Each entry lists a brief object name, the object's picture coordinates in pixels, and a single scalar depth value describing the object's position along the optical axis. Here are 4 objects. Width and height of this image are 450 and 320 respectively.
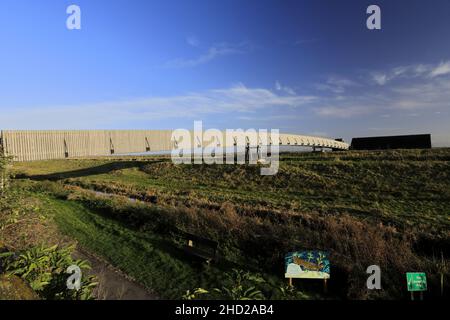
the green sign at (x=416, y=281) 5.66
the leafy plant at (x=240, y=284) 7.30
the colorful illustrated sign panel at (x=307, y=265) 7.53
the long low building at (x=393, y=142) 48.81
